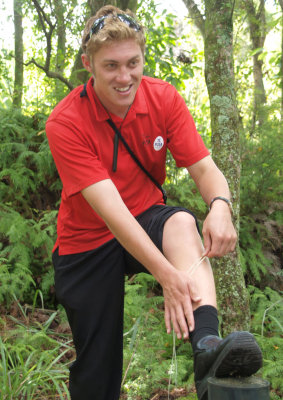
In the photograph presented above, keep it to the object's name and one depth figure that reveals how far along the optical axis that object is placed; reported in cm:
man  237
